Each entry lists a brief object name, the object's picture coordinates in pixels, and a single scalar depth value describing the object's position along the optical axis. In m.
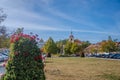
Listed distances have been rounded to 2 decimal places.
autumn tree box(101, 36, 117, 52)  38.07
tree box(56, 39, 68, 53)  45.93
